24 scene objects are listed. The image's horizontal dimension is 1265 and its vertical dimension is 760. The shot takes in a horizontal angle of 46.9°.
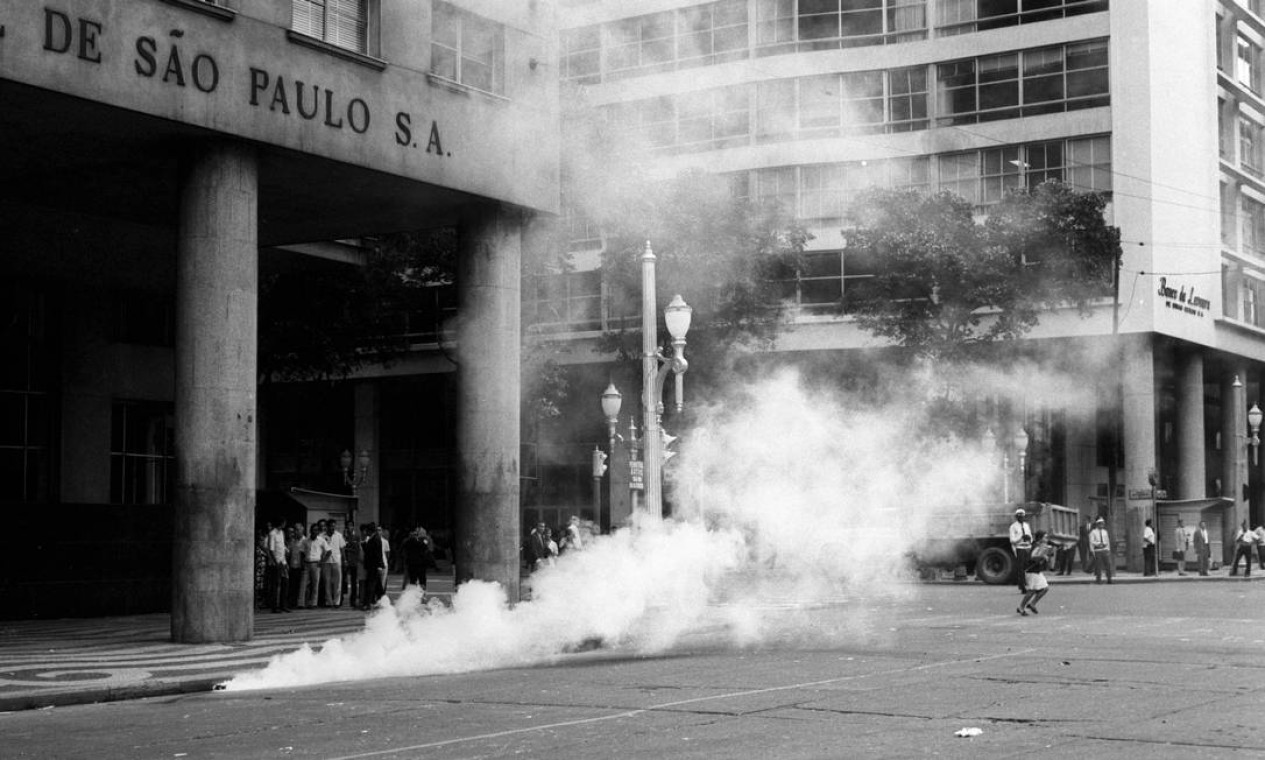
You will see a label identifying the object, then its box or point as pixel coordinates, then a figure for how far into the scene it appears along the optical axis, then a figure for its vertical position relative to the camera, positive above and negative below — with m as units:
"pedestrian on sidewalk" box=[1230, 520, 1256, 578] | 47.41 -3.20
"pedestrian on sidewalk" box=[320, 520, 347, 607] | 32.38 -2.49
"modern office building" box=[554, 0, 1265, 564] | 35.28 +9.35
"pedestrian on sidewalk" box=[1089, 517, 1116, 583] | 43.94 -2.95
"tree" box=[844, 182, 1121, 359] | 41.91 +5.61
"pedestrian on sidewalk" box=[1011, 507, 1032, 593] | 31.23 -1.85
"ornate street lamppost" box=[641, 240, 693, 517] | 25.45 +1.14
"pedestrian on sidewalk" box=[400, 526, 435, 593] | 30.86 -2.16
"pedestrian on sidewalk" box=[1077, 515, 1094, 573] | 50.36 -3.49
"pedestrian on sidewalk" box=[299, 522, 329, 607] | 31.92 -2.25
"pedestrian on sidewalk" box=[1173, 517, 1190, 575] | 51.46 -3.44
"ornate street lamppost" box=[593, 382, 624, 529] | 32.90 +1.10
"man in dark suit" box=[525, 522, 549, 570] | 32.44 -2.07
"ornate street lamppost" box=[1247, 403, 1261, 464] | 58.66 +1.12
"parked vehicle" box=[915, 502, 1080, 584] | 42.31 -2.67
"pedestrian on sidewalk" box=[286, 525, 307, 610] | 31.66 -2.25
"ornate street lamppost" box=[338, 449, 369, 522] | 56.19 -0.69
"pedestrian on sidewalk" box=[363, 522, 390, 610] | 31.89 -2.43
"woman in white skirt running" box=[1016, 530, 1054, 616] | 27.27 -2.39
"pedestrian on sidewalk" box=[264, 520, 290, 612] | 30.92 -2.42
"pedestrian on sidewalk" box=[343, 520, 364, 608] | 32.88 -2.48
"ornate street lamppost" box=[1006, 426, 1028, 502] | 48.73 -0.13
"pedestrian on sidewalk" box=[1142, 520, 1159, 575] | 48.72 -3.47
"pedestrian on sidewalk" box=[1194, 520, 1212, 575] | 49.44 -3.42
